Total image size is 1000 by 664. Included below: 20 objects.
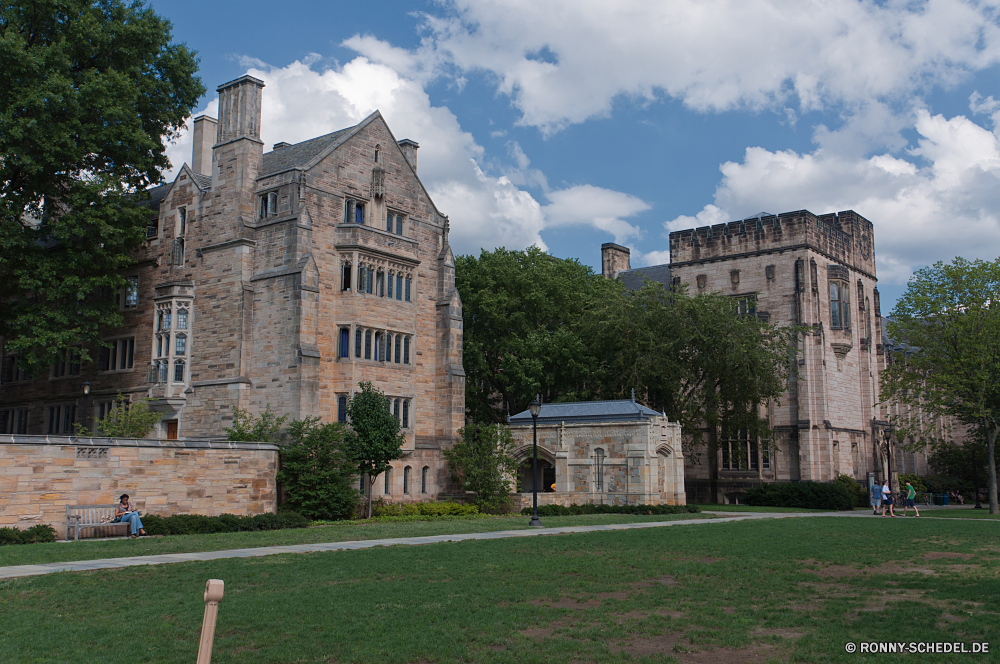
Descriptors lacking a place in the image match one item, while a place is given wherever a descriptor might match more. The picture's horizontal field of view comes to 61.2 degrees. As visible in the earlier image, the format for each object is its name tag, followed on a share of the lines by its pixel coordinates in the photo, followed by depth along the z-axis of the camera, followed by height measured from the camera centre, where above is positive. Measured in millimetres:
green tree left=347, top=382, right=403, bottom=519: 32125 +899
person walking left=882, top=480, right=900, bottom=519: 36375 -1447
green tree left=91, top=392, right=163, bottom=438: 31641 +1249
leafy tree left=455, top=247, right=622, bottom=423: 44250 +6874
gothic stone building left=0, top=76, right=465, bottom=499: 34406 +6668
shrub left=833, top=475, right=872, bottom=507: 50031 -1621
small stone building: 35906 +271
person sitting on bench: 22266 -1591
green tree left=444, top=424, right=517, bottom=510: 36750 -212
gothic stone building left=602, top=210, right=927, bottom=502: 52250 +9026
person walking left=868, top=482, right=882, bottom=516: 37812 -1551
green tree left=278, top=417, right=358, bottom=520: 30438 -599
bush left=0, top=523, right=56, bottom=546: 20000 -1960
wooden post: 5887 -1117
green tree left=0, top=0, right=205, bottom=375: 30516 +11798
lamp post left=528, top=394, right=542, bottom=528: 25820 -1048
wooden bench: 22375 -1681
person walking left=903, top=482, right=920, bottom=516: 38791 -1522
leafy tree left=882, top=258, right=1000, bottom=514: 42469 +6219
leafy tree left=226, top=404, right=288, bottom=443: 31828 +1031
